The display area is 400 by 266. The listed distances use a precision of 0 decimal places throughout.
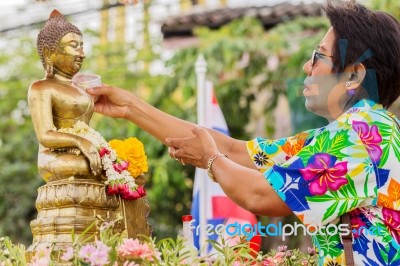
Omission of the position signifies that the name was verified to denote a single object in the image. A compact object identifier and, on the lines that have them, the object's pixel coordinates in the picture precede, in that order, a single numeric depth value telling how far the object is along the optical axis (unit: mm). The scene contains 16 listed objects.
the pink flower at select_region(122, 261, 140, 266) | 2617
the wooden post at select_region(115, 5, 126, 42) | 14691
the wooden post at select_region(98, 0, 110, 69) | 15203
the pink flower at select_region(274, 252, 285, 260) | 3302
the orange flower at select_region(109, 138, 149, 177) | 3365
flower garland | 3221
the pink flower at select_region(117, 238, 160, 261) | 2705
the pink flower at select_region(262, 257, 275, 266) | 3232
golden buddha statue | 3146
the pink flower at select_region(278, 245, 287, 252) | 3371
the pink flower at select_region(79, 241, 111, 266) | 2564
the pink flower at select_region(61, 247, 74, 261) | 2613
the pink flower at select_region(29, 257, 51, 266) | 2664
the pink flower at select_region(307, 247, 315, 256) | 3359
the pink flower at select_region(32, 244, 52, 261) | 2795
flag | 7008
